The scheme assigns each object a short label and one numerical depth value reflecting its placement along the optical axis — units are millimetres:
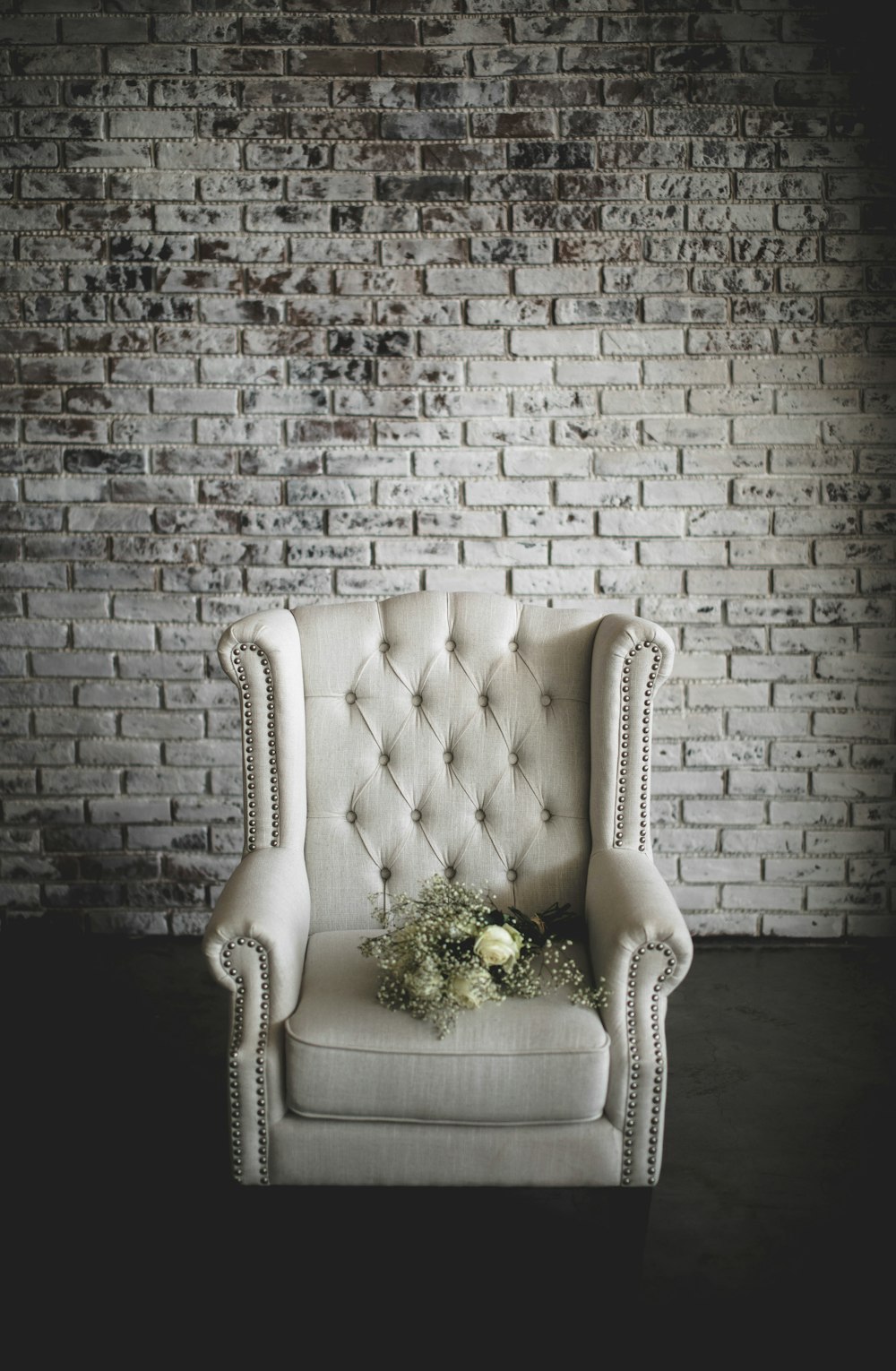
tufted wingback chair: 1504
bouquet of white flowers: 1524
